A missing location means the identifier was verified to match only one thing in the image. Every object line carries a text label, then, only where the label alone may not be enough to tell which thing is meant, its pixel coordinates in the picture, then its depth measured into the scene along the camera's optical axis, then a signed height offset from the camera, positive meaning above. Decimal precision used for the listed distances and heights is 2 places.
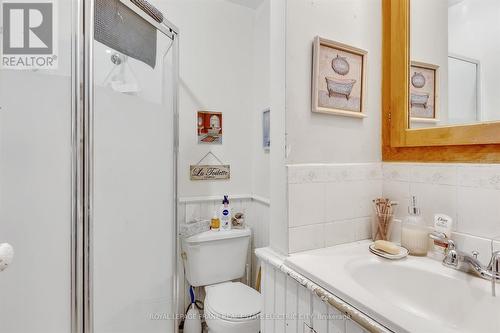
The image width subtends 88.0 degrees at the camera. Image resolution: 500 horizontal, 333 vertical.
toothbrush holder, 0.99 -0.23
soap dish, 0.83 -0.29
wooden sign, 1.77 -0.04
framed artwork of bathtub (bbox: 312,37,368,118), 0.91 +0.32
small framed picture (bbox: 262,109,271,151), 1.70 +0.24
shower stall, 0.92 -0.04
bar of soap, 0.84 -0.27
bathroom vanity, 0.58 -0.34
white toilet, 1.31 -0.68
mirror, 0.77 +0.35
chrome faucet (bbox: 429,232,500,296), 0.66 -0.26
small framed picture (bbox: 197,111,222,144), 1.79 +0.27
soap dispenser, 0.86 -0.22
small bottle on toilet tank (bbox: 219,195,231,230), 1.72 -0.34
